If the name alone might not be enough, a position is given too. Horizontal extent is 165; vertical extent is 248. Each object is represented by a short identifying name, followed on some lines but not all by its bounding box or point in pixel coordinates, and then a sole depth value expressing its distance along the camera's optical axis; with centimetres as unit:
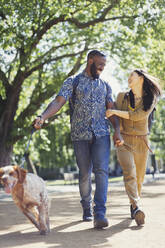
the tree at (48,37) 1420
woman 586
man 562
